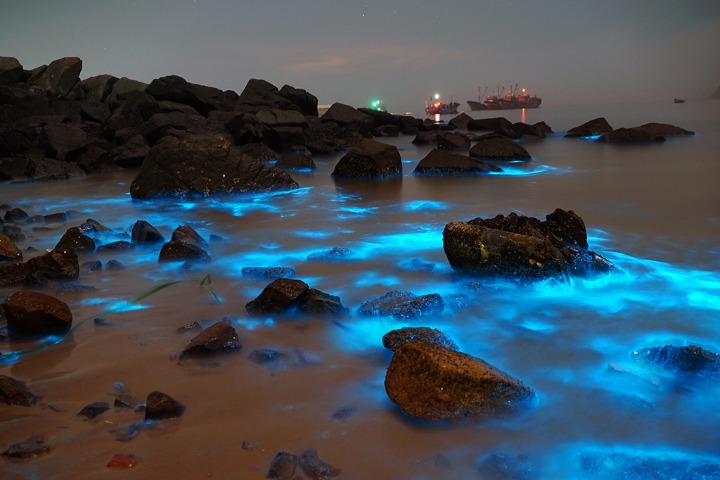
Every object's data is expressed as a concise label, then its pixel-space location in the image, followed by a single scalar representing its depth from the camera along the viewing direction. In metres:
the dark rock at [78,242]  4.16
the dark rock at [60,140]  11.80
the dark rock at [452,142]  13.18
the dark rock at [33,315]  2.57
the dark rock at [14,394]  1.99
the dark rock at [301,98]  20.95
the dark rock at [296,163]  10.66
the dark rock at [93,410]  1.90
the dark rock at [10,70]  19.78
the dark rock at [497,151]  10.77
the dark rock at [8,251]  4.11
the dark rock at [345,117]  18.02
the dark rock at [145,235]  4.46
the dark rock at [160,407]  1.88
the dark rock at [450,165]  9.01
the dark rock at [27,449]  1.68
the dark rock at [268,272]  3.51
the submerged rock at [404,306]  2.78
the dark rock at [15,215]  5.82
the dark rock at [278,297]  2.81
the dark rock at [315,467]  1.59
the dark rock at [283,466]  1.58
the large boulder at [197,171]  7.25
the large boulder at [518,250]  3.22
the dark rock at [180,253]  3.89
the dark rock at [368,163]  9.02
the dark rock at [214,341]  2.37
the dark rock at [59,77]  21.19
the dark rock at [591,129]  17.53
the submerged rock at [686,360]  2.14
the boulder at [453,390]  1.85
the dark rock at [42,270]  3.44
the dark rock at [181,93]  16.72
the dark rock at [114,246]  4.24
